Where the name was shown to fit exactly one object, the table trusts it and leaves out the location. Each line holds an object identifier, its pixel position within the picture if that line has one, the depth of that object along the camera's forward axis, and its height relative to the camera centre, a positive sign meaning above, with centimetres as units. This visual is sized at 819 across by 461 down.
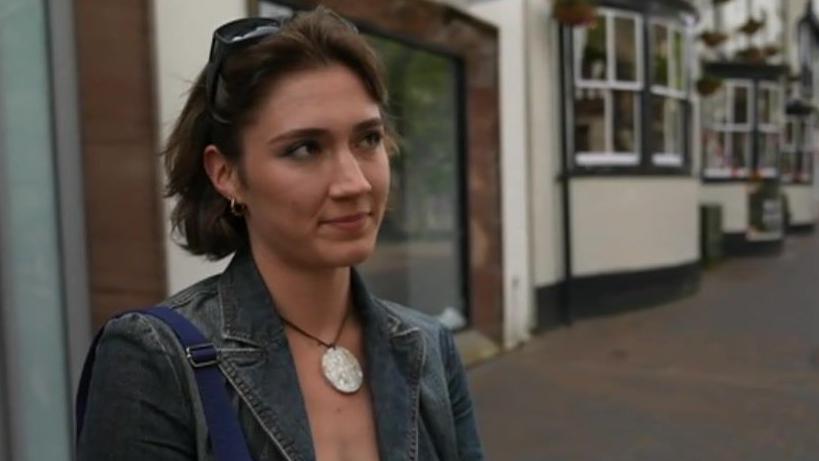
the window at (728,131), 1505 +60
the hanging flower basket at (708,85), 1284 +119
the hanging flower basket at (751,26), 1487 +237
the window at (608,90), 893 +83
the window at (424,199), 643 -20
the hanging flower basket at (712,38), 1394 +205
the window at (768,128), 1603 +66
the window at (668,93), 983 +86
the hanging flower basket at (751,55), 1561 +198
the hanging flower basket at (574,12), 808 +147
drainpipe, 855 -32
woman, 116 -16
